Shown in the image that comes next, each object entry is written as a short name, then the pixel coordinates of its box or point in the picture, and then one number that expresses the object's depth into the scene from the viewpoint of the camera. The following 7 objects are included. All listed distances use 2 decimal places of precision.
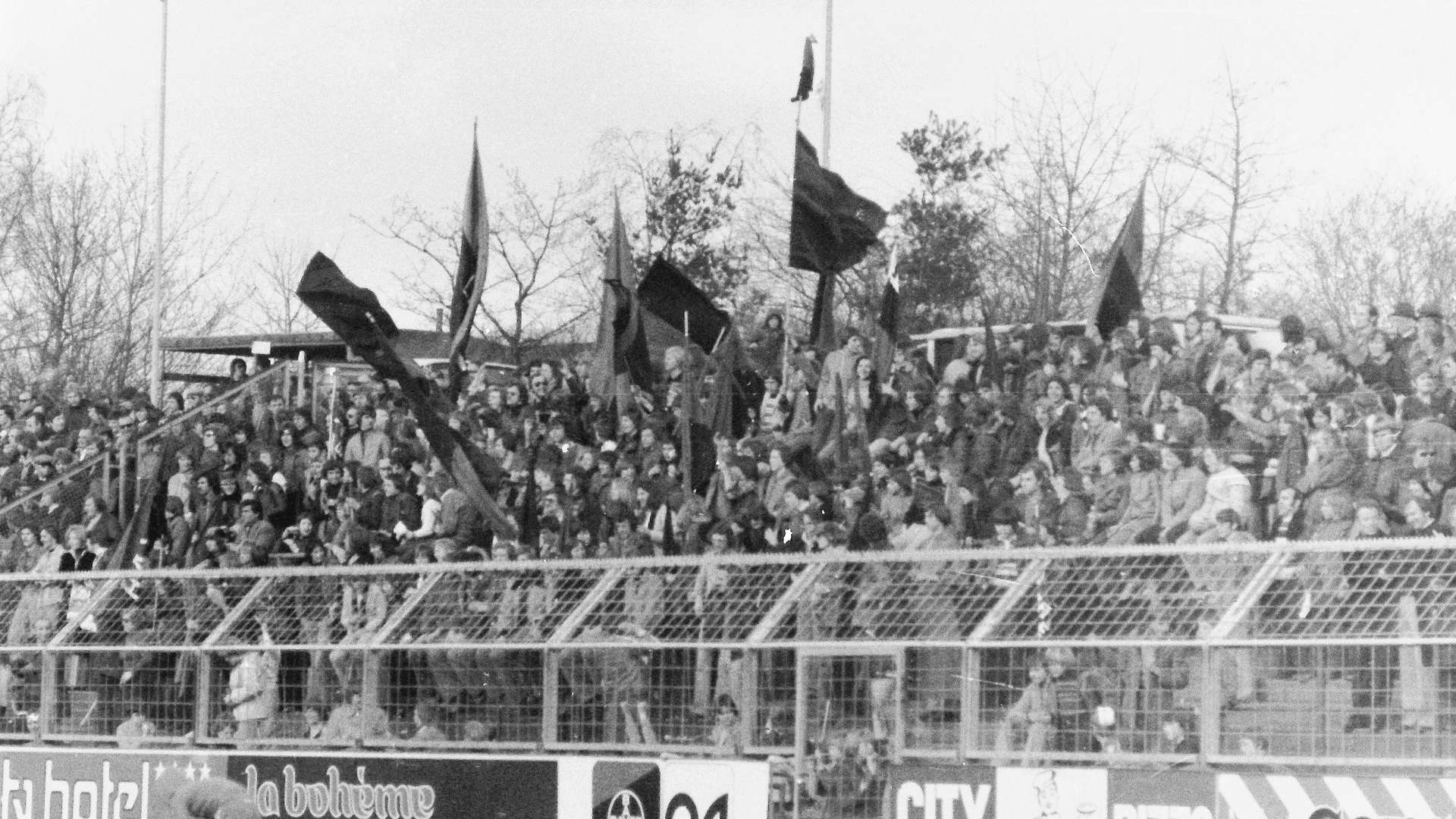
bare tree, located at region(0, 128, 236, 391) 44.78
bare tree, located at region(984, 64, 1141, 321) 33.94
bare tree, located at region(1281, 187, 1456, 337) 34.31
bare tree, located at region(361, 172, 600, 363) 39.47
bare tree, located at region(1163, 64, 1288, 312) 32.19
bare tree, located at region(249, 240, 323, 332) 51.97
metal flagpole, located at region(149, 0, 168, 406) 35.69
